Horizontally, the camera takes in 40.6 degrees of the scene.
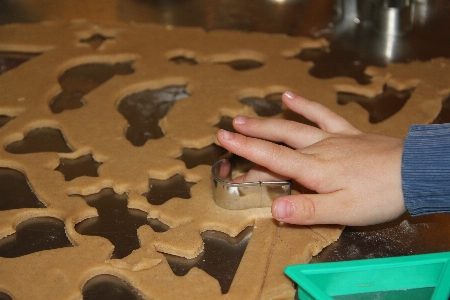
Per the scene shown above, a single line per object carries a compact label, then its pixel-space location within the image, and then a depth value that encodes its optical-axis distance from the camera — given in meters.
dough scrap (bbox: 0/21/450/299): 0.93
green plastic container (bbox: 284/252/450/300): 0.89
